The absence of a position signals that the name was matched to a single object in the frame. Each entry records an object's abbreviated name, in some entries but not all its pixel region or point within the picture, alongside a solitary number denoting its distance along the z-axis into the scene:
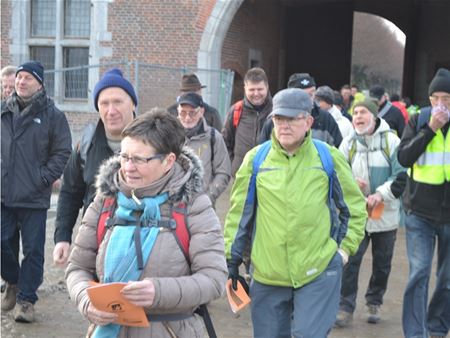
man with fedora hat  7.26
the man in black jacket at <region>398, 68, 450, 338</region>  5.04
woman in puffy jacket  2.74
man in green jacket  3.82
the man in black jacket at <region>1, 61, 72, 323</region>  5.75
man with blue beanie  3.79
